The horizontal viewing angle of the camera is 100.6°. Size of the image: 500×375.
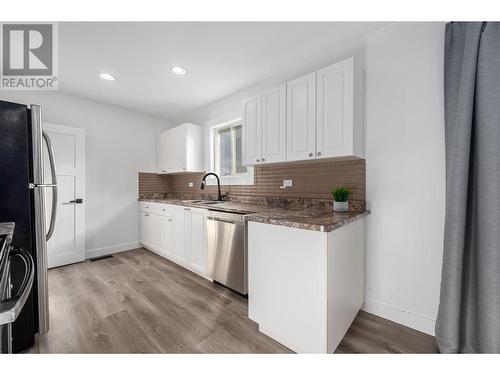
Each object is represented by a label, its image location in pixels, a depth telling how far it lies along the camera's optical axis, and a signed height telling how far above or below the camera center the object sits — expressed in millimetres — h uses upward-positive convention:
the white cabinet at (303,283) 1235 -662
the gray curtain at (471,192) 1183 -48
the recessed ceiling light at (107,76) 2459 +1303
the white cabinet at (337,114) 1653 +582
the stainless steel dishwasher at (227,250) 2027 -678
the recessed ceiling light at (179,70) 2306 +1303
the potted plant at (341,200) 1750 -133
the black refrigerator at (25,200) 1375 -113
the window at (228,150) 3162 +543
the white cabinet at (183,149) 3424 +604
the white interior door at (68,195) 2875 -163
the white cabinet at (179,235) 2525 -716
